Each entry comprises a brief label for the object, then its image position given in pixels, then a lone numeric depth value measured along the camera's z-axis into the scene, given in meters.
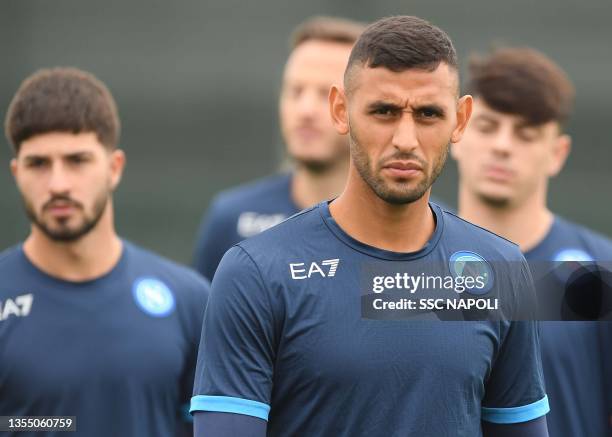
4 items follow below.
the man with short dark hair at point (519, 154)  12.85
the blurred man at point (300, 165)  15.05
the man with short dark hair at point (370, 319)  7.80
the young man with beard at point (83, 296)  10.76
